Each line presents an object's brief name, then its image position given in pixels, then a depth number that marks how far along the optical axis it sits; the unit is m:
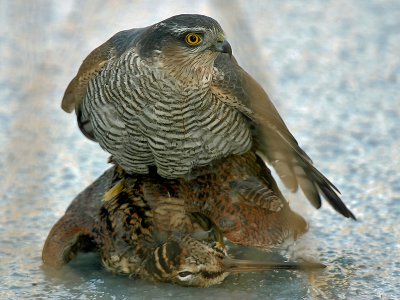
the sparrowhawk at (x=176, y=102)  7.96
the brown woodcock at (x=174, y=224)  7.53
